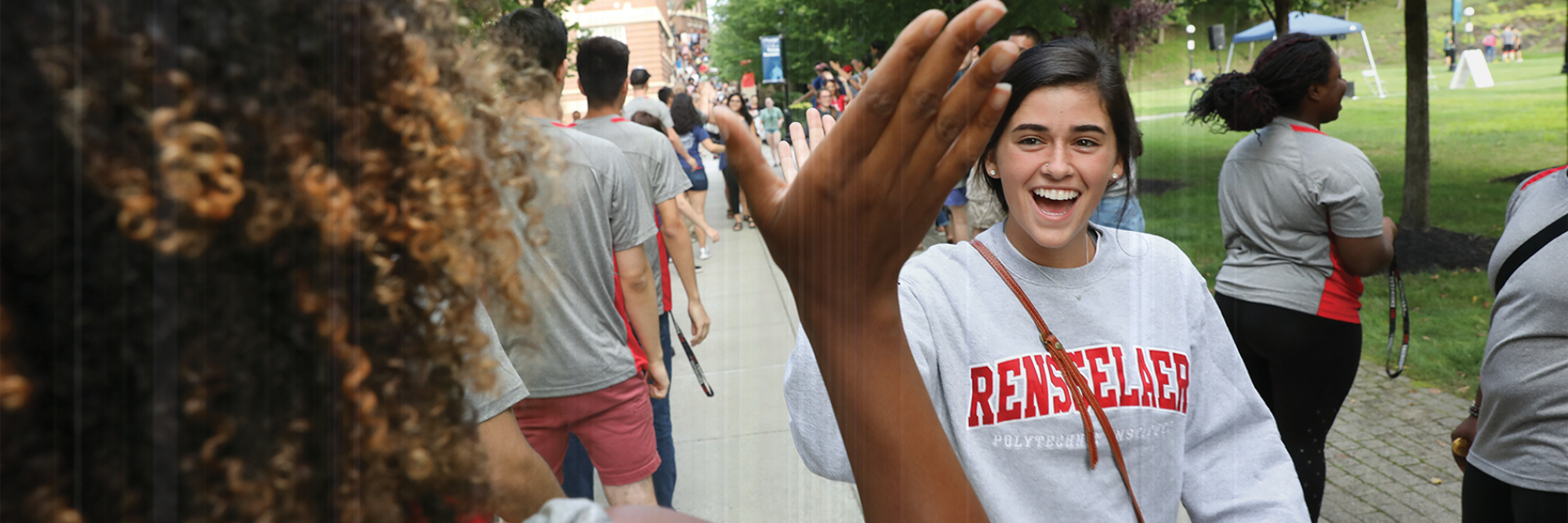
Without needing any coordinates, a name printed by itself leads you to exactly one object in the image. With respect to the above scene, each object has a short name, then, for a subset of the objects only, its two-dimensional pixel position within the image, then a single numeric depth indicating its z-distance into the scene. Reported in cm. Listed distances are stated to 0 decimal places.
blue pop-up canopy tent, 2580
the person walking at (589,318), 319
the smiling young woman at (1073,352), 172
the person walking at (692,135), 1083
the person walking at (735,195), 1333
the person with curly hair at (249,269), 66
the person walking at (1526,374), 244
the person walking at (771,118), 1633
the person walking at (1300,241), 350
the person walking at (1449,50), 3628
